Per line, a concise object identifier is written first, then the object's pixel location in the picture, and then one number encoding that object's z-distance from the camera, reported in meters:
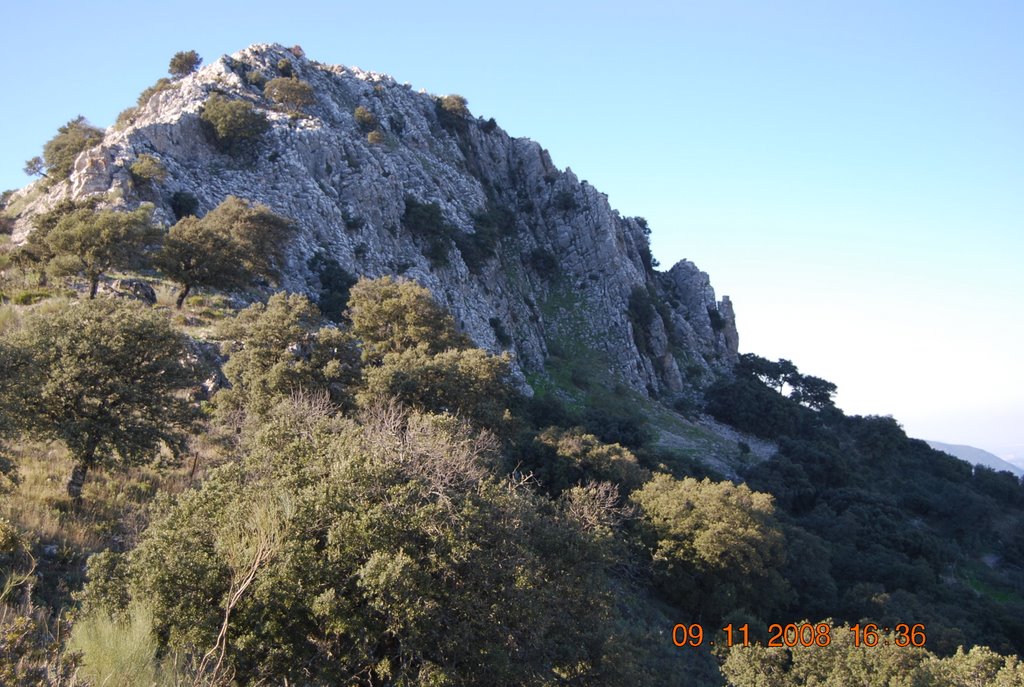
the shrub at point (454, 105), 71.31
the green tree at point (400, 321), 29.67
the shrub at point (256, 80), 58.62
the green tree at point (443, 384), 23.41
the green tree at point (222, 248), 31.67
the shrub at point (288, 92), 56.62
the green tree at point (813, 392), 73.19
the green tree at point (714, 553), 25.94
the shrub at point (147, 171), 38.19
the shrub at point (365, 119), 59.81
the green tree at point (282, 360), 21.77
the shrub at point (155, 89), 56.15
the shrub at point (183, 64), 61.69
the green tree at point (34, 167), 47.75
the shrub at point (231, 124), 47.72
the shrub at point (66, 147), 44.06
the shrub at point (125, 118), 53.03
